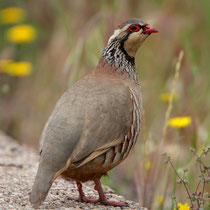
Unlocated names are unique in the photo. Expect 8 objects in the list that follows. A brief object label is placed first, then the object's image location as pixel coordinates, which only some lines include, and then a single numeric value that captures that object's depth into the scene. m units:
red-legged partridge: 7.73
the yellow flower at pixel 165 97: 13.32
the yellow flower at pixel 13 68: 15.61
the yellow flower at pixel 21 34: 18.11
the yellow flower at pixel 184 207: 7.99
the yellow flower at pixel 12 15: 20.09
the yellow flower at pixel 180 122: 10.96
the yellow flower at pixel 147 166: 10.03
